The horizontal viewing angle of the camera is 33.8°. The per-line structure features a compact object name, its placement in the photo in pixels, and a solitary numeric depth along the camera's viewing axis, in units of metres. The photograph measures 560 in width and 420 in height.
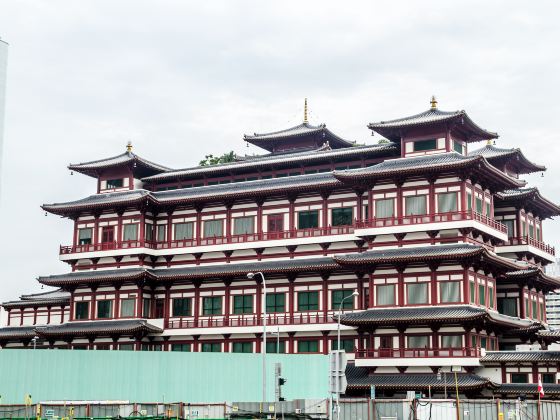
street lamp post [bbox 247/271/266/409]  62.70
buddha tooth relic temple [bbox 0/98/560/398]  75.69
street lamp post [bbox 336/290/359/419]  41.04
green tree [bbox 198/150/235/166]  127.25
